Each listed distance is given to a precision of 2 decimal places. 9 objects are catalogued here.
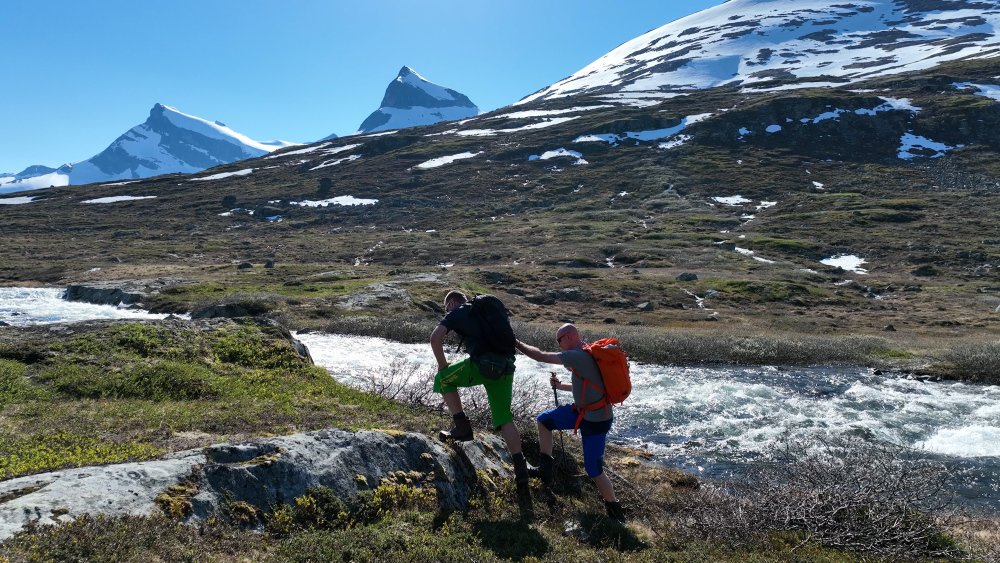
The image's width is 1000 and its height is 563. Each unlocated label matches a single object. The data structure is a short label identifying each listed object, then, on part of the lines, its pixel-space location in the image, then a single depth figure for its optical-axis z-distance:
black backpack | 8.59
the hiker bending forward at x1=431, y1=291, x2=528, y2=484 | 8.52
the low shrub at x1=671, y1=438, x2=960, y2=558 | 8.35
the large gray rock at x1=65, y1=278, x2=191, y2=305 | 45.53
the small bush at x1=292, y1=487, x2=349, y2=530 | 6.77
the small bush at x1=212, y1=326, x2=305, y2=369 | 15.07
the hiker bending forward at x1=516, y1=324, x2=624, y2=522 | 8.60
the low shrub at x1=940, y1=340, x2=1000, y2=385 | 25.82
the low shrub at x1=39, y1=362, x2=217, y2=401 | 11.49
